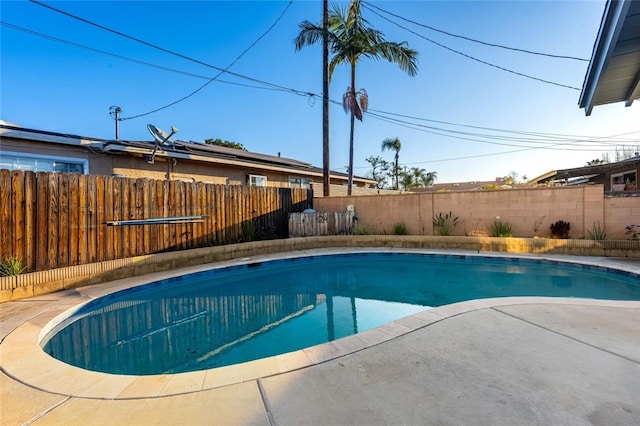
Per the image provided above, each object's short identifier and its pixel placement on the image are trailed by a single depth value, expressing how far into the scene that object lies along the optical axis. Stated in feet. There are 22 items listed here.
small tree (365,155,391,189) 108.27
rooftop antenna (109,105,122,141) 49.88
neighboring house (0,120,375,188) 22.34
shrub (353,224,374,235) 34.35
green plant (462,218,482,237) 30.62
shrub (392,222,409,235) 33.19
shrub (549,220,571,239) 26.37
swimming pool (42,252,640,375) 11.61
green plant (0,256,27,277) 15.20
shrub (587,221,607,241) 25.00
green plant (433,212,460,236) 31.45
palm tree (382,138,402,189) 102.37
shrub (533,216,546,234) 28.01
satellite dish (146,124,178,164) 26.04
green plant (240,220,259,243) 29.20
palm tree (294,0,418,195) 36.47
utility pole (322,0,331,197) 35.68
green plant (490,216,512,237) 28.70
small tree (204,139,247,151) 92.24
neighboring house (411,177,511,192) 103.49
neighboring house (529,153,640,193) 39.88
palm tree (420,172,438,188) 118.42
